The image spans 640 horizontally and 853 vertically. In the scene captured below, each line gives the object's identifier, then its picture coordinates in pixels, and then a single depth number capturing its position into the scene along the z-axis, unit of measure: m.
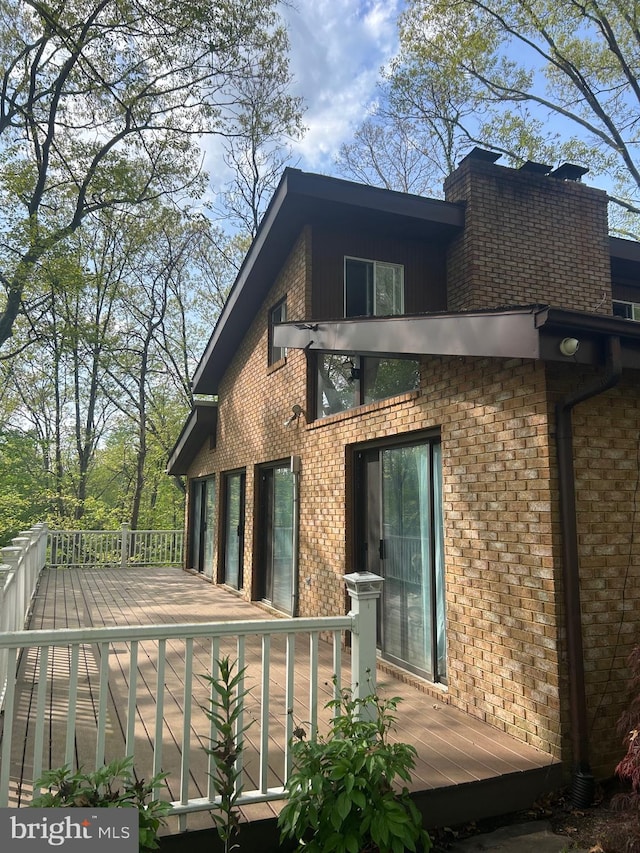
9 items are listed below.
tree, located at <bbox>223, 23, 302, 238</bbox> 13.77
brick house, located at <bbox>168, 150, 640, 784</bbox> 3.17
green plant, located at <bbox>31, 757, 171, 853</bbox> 1.99
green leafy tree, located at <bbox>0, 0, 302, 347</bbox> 10.72
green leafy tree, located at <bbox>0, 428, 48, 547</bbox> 18.39
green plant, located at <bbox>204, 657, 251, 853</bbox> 2.21
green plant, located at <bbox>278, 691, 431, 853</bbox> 2.15
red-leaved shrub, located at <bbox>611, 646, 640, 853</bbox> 2.49
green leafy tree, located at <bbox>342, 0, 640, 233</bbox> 9.48
